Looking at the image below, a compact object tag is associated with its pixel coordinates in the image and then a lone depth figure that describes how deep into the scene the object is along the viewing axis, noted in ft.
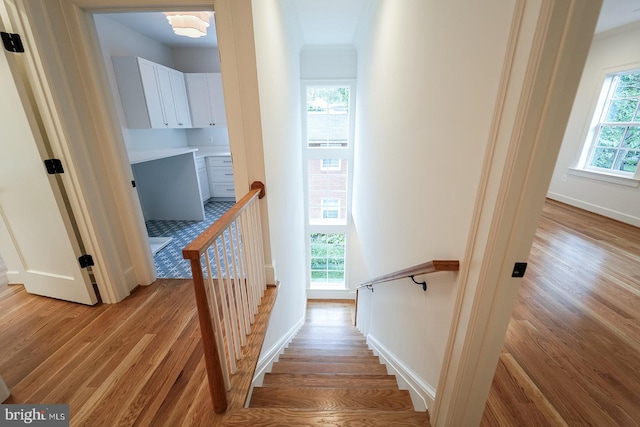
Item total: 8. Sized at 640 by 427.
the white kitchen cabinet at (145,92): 10.31
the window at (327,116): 14.74
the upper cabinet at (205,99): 13.70
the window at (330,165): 16.13
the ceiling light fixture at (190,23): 7.84
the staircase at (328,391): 3.89
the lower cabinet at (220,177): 15.72
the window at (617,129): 11.69
